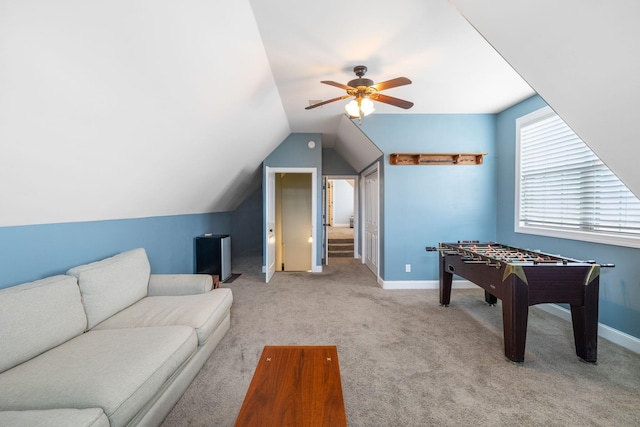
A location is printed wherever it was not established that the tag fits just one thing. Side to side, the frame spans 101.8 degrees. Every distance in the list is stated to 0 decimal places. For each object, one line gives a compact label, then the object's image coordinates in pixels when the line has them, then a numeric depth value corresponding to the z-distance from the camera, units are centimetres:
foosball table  207
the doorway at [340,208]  894
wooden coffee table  109
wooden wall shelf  398
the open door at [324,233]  539
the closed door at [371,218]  470
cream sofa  113
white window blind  247
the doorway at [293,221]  544
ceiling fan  245
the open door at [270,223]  448
